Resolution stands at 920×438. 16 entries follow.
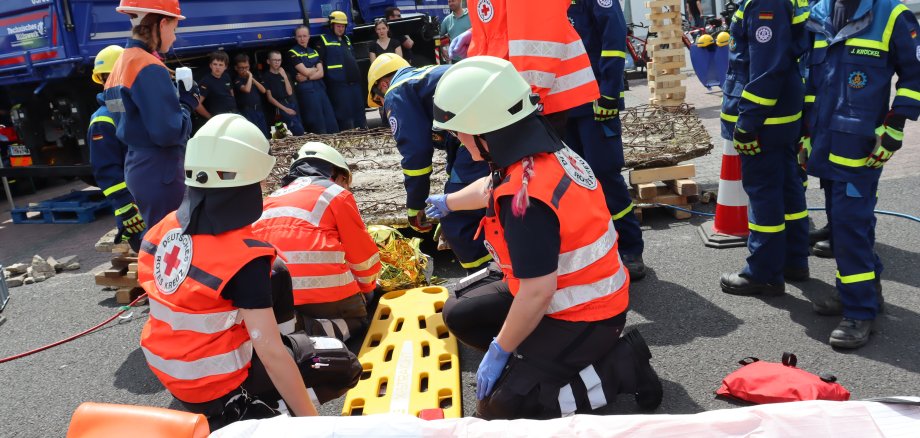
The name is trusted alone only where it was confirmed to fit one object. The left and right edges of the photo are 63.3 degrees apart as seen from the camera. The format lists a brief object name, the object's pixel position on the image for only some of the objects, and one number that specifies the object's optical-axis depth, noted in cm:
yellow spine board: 341
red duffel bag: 301
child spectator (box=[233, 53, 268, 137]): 1068
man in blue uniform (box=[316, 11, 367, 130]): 1195
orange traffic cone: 516
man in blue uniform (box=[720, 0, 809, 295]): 388
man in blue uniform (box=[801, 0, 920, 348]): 348
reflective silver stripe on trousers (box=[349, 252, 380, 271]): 426
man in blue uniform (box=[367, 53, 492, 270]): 404
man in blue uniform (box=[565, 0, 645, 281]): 456
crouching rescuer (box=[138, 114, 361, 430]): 262
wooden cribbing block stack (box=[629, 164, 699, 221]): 582
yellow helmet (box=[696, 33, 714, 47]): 1240
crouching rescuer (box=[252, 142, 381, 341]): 392
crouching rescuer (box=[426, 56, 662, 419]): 269
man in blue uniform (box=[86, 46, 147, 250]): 497
